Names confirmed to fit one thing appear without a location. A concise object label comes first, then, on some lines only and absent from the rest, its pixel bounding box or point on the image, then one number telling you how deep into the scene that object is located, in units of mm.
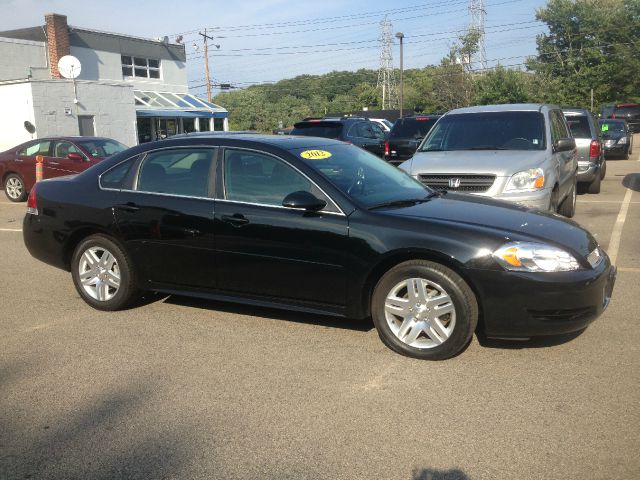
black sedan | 4258
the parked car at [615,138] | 22953
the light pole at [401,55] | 44531
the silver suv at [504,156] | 7602
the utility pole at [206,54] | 55891
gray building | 23125
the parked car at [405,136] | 14491
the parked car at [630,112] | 35188
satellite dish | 23969
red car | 13906
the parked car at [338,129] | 14492
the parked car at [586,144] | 12633
